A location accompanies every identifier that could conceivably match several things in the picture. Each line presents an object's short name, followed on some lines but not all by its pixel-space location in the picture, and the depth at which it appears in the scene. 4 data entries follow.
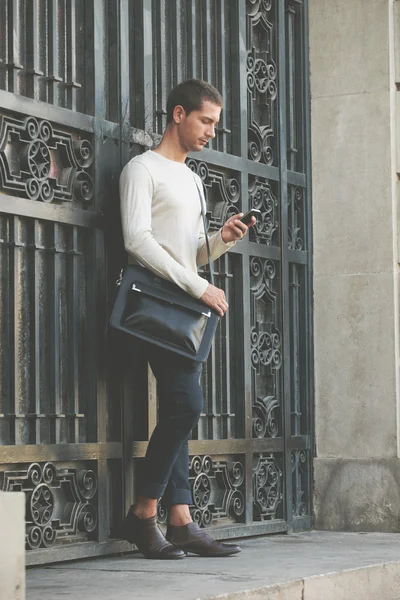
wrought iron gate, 7.46
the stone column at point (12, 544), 5.19
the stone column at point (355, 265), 10.09
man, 7.66
